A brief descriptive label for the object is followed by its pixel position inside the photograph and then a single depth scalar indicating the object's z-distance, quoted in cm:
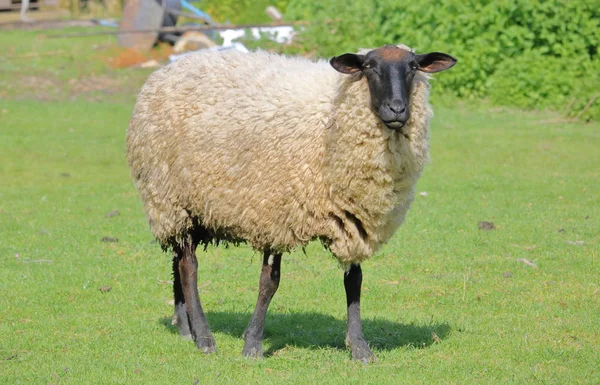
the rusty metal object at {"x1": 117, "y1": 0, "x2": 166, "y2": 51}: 2358
